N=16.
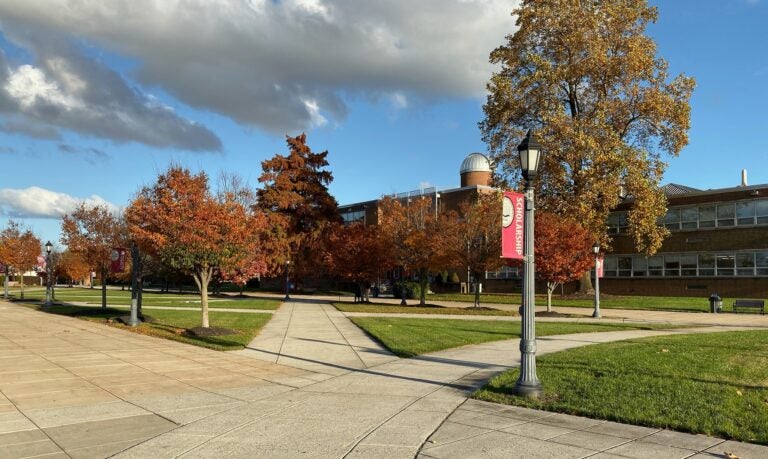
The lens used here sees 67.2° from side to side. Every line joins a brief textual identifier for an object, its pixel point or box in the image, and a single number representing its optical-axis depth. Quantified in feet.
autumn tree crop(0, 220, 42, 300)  147.23
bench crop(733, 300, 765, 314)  93.02
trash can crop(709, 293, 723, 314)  95.35
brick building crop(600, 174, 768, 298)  131.13
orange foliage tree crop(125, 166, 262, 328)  54.03
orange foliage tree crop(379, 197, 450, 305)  99.81
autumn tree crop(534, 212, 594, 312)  88.43
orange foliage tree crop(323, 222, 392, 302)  109.29
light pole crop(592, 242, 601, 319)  85.56
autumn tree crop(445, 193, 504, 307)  96.27
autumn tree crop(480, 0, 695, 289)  91.81
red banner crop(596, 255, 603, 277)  89.00
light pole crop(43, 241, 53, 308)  106.11
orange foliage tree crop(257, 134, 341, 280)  172.08
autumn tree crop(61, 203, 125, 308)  87.30
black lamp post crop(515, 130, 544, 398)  27.20
